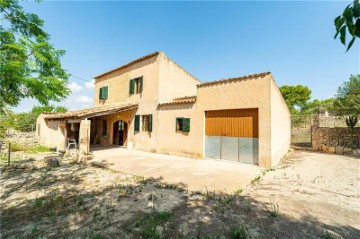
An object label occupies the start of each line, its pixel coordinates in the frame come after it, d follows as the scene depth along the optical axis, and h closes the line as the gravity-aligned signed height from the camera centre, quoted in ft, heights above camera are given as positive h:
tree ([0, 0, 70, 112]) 14.26 +6.42
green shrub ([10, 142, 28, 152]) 38.03 -6.04
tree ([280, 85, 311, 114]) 113.91 +24.03
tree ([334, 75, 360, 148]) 37.22 +7.16
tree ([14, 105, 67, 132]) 83.58 +3.70
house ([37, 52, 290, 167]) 25.80 +1.99
